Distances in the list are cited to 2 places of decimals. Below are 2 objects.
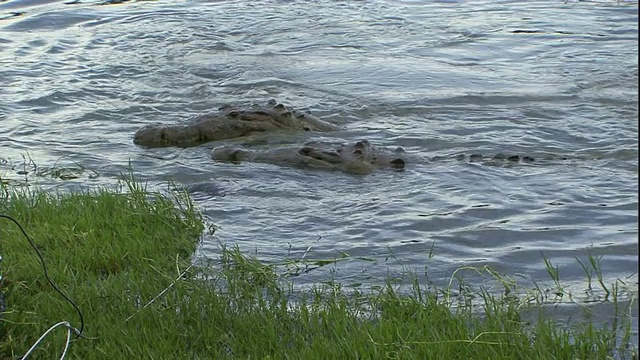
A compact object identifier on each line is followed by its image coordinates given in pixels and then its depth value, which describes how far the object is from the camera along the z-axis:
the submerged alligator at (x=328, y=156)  15.70
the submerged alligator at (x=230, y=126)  17.60
